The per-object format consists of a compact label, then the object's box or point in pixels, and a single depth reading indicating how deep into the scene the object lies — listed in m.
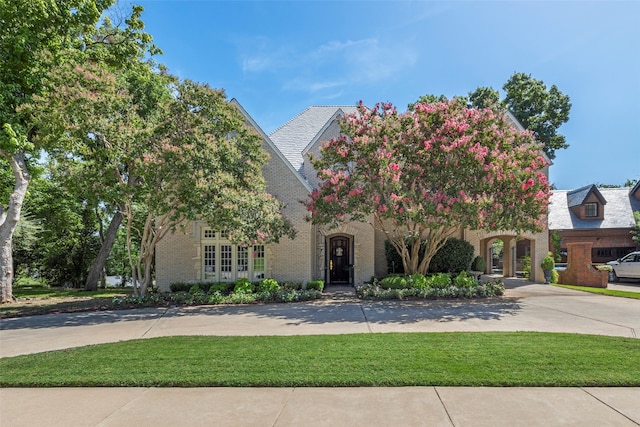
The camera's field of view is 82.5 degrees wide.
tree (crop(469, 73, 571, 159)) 30.38
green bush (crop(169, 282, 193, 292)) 15.83
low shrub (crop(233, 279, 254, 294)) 13.93
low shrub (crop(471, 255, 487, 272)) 19.36
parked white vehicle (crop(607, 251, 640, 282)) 20.76
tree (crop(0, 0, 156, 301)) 12.22
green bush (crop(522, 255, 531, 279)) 21.41
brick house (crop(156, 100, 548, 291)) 16.28
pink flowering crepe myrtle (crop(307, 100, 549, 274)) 12.15
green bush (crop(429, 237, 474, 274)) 18.55
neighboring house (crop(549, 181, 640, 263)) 25.06
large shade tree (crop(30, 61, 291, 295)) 11.19
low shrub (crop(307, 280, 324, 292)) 14.88
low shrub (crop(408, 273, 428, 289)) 13.88
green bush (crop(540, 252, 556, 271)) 19.04
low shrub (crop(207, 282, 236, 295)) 14.34
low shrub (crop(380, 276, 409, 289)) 13.92
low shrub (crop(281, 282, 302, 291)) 14.88
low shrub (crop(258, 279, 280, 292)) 14.10
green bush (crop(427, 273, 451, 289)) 14.07
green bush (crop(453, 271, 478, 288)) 14.15
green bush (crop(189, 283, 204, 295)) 13.75
